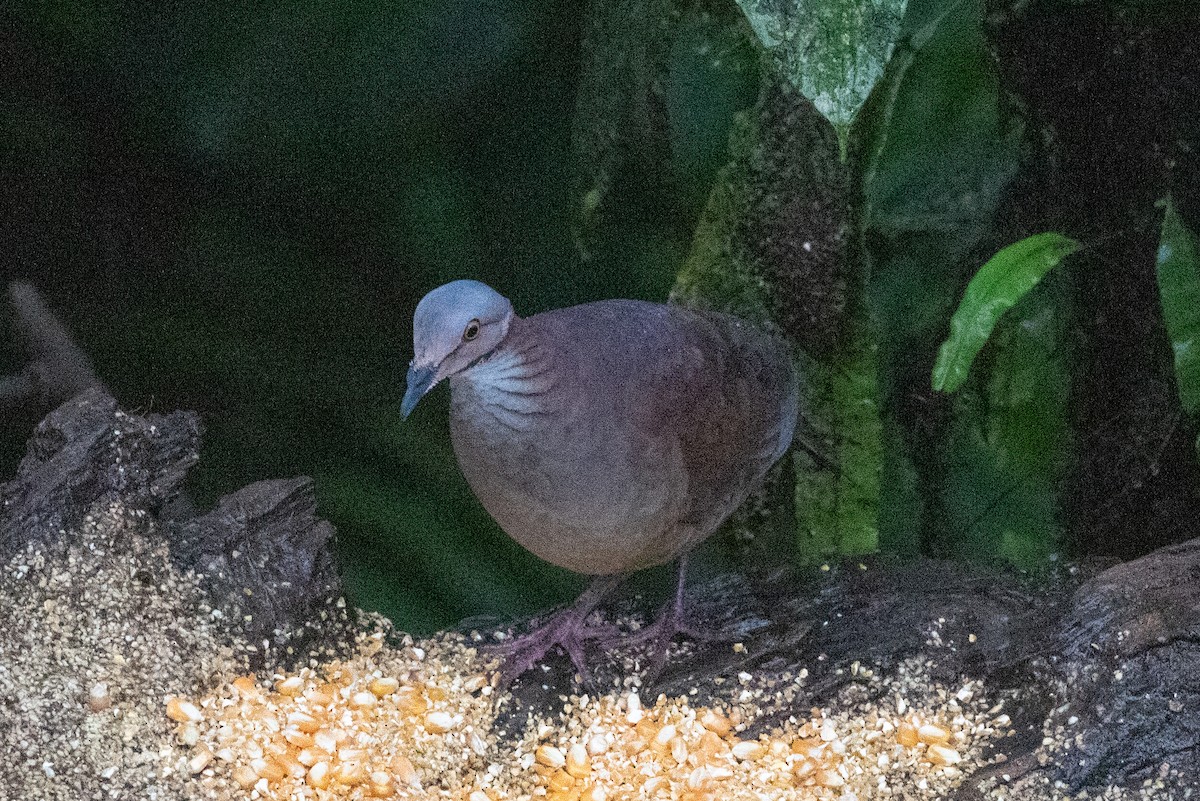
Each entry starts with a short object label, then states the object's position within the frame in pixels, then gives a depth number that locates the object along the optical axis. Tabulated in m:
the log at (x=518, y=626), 4.56
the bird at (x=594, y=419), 4.81
